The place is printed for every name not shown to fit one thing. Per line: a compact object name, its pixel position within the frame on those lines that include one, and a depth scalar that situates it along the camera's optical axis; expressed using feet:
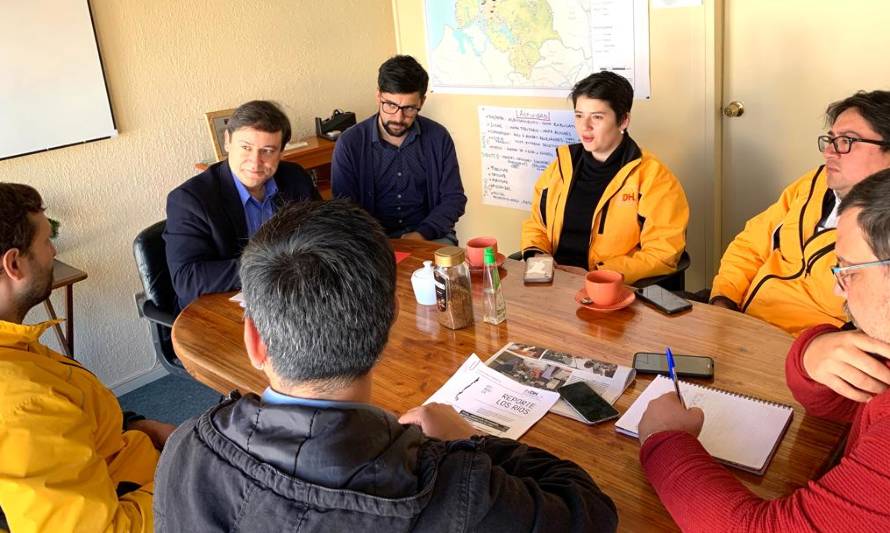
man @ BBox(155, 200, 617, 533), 2.58
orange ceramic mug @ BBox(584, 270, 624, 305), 5.63
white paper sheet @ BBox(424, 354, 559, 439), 4.34
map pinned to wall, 9.82
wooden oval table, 3.79
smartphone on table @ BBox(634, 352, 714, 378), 4.65
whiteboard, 8.74
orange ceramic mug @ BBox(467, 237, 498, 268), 6.74
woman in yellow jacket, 7.89
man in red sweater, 2.90
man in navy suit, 7.13
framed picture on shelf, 10.54
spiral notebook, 3.83
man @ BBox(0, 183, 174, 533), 3.87
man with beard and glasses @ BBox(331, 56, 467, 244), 9.63
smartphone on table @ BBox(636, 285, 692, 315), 5.60
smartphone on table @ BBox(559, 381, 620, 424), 4.29
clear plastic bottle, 5.61
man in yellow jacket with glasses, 6.11
